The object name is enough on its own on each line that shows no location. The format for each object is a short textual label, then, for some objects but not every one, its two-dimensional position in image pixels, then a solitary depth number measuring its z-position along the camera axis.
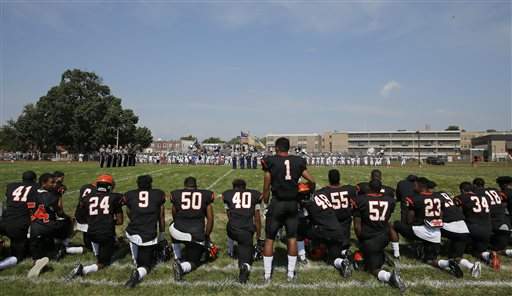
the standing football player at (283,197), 5.14
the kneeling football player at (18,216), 5.65
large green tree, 52.03
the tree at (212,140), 168.11
